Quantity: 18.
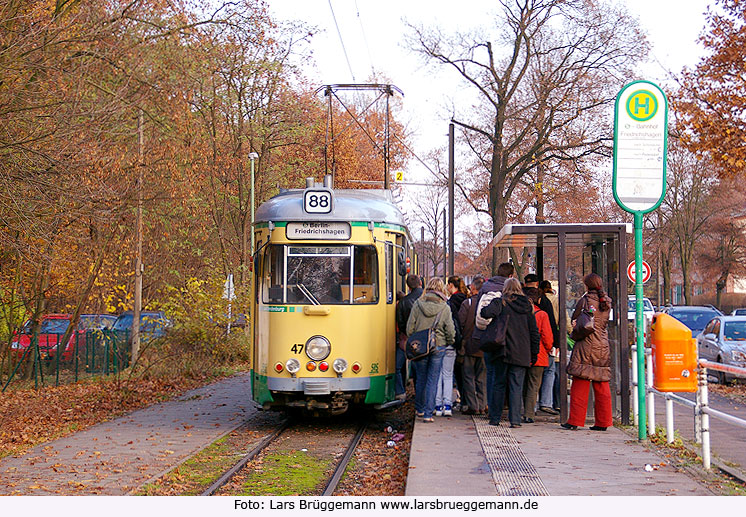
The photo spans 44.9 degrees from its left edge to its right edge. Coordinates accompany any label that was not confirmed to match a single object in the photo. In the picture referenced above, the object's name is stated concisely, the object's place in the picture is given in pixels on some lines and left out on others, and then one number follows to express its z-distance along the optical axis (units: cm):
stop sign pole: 1033
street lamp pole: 3259
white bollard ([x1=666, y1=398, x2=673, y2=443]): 1013
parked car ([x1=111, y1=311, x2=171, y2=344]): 2283
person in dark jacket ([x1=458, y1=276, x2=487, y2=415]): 1277
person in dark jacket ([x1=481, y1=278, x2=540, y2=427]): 1133
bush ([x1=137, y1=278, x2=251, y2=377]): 2119
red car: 2123
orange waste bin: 948
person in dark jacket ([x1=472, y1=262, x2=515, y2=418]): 1215
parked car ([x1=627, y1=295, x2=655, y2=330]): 1279
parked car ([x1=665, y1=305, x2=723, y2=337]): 2970
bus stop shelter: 1149
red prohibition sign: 2939
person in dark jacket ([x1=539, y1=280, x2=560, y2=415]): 1225
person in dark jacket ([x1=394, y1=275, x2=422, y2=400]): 1289
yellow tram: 1205
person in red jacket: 1184
